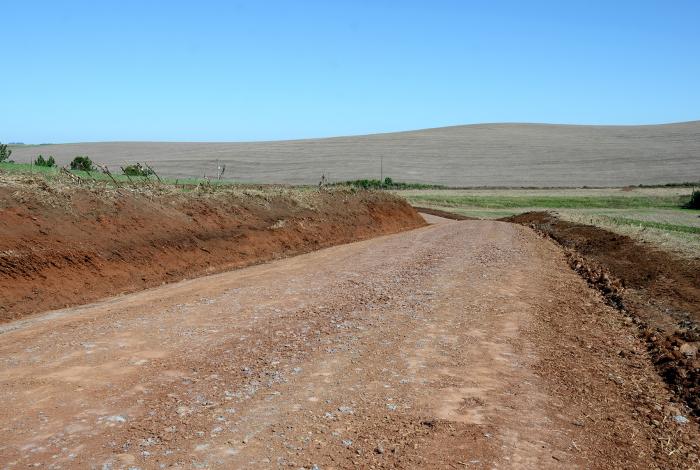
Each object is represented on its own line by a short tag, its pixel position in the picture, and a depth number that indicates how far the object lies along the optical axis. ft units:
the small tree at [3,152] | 109.05
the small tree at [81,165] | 95.25
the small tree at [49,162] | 113.22
